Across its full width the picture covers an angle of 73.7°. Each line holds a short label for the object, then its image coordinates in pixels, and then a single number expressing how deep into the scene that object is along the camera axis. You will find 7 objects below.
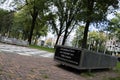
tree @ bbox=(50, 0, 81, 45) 14.65
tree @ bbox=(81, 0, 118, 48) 7.74
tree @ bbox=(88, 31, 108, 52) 27.71
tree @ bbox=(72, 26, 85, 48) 26.44
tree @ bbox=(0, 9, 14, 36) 17.02
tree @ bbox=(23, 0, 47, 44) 14.14
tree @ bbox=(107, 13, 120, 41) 8.68
